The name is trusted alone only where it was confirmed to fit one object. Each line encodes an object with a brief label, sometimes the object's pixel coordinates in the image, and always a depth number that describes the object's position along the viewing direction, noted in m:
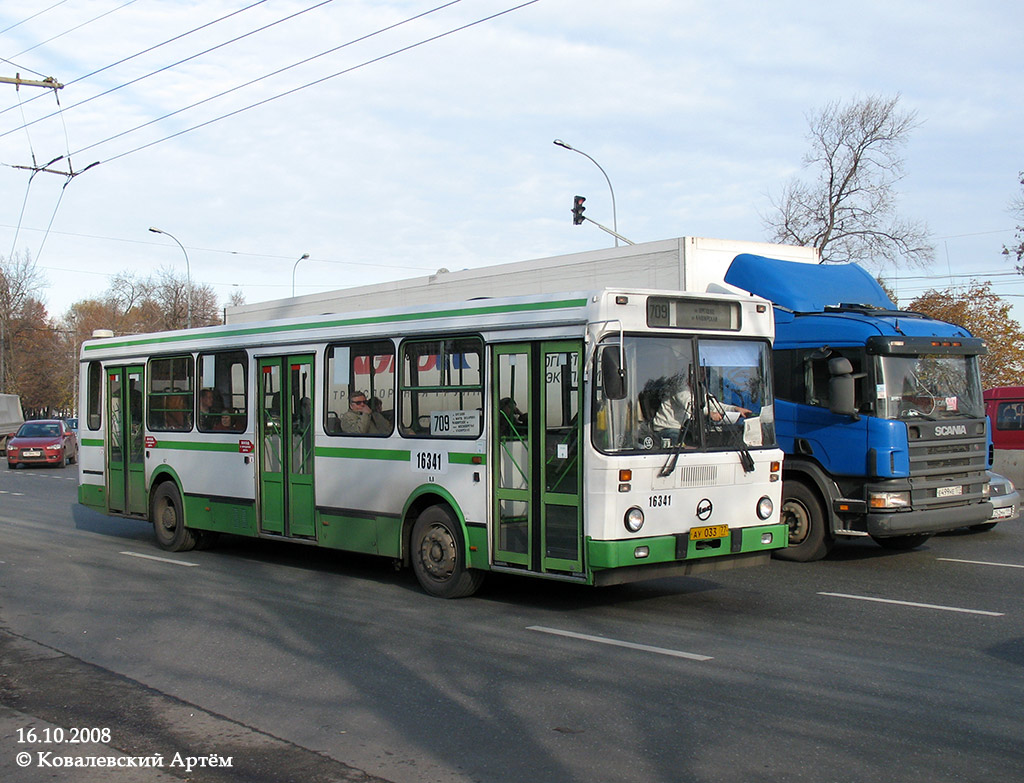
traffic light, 28.84
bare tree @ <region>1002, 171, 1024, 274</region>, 38.06
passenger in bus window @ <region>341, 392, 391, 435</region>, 10.90
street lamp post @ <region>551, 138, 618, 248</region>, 30.96
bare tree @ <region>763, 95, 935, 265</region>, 45.28
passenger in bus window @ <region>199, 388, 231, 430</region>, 13.15
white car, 13.59
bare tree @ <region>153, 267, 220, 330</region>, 72.12
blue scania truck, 11.65
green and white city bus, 8.77
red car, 34.53
